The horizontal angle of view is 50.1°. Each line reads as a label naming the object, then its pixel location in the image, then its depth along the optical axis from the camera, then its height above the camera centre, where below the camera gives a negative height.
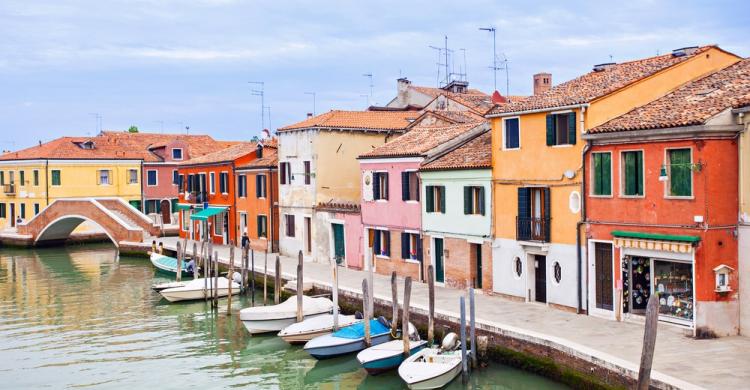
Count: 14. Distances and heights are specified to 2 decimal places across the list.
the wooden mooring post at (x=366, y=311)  19.27 -3.15
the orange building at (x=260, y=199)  36.22 -0.76
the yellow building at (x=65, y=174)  51.91 +0.79
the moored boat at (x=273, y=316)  22.52 -3.77
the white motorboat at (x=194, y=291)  28.62 -3.83
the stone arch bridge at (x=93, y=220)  45.12 -2.00
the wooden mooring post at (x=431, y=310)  18.58 -3.04
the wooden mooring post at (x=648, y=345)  12.30 -2.59
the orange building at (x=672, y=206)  16.45 -0.67
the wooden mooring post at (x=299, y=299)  22.53 -3.30
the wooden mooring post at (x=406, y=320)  18.05 -3.22
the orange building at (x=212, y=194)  40.08 -0.55
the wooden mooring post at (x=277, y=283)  25.52 -3.21
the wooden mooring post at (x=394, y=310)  19.36 -3.18
